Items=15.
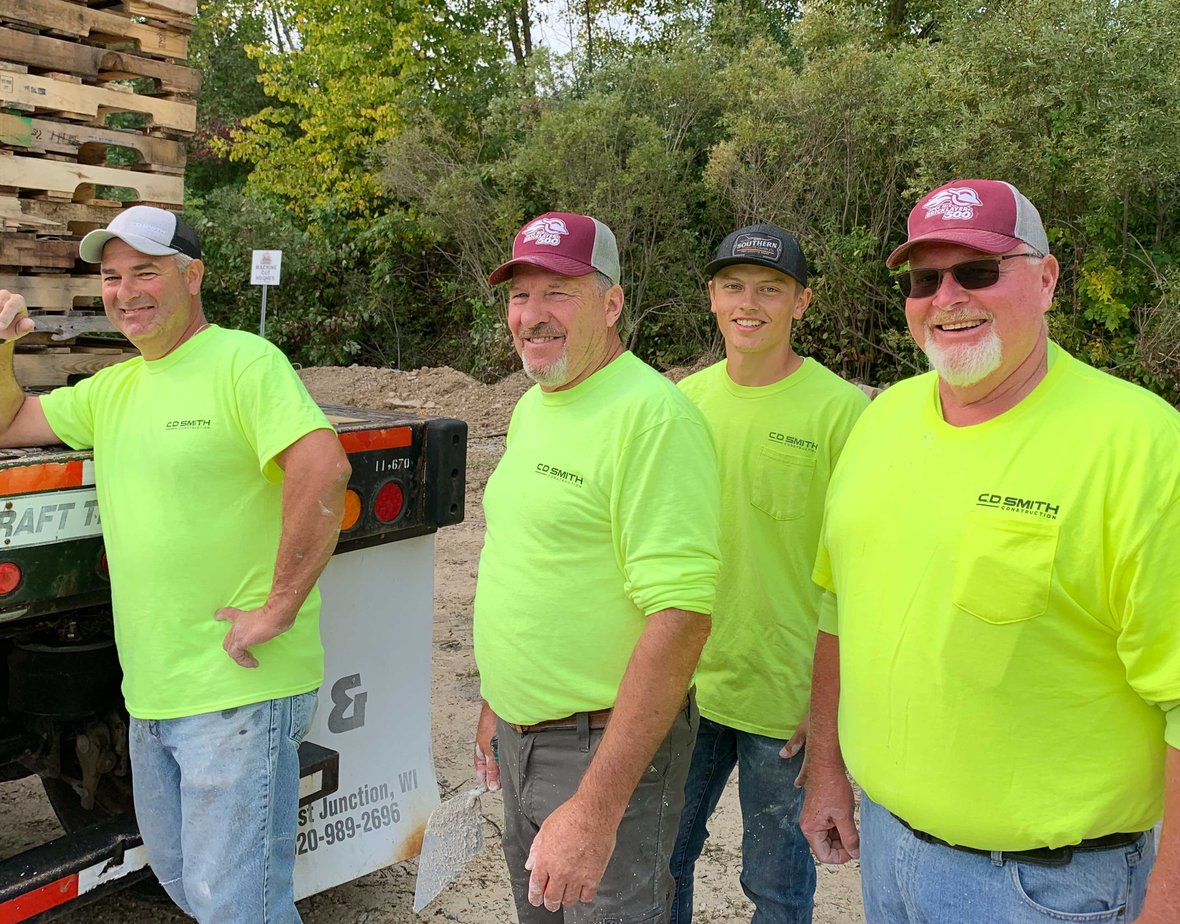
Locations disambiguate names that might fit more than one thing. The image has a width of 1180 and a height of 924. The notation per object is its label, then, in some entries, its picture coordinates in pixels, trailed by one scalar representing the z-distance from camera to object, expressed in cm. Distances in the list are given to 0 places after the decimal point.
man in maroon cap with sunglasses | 158
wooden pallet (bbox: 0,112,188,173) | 369
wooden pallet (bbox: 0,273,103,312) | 366
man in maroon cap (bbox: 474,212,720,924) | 192
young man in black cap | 263
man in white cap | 233
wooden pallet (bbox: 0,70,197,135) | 365
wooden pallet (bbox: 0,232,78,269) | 363
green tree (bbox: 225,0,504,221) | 1773
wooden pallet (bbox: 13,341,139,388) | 365
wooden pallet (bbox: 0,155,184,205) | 370
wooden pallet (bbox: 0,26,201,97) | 366
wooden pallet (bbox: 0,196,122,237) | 368
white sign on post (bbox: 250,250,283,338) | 1191
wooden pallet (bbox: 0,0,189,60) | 364
